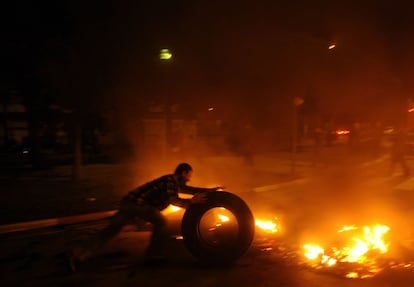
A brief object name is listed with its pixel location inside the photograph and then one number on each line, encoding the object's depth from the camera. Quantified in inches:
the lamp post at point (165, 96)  464.8
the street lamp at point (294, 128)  640.4
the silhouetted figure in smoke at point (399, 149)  629.3
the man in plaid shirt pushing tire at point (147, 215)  237.9
